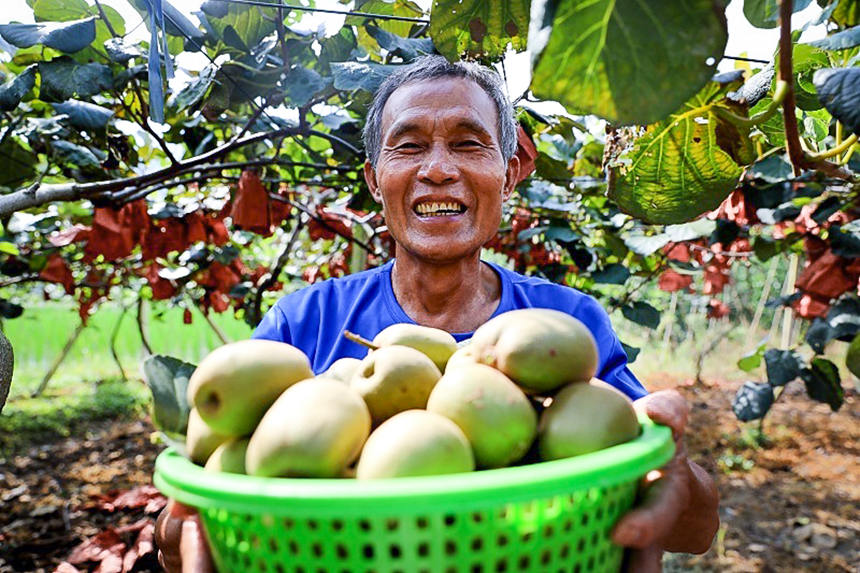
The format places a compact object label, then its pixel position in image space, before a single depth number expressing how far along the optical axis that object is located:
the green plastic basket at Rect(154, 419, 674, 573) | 0.49
